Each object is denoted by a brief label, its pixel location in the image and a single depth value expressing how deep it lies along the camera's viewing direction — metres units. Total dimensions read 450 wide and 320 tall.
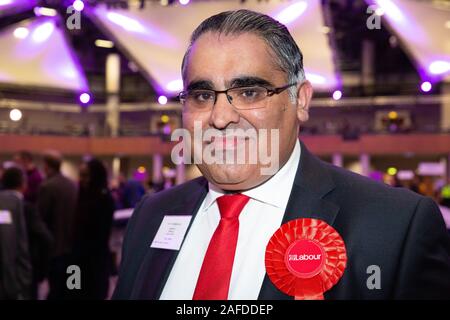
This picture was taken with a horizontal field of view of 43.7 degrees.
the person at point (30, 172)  6.26
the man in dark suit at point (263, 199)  1.31
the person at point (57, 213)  4.91
